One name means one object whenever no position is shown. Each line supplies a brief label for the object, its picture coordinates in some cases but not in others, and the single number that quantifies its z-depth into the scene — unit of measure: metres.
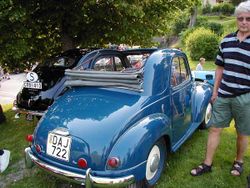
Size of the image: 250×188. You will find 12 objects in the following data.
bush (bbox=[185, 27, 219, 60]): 23.14
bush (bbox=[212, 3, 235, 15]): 46.75
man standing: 3.62
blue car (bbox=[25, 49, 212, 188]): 3.31
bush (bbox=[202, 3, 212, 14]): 50.26
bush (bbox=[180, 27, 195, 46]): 31.01
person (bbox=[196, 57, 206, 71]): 11.55
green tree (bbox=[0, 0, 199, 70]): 6.42
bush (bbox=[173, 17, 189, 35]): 42.23
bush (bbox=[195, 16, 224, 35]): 31.59
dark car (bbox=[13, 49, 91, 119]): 6.14
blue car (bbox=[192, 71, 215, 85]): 9.59
